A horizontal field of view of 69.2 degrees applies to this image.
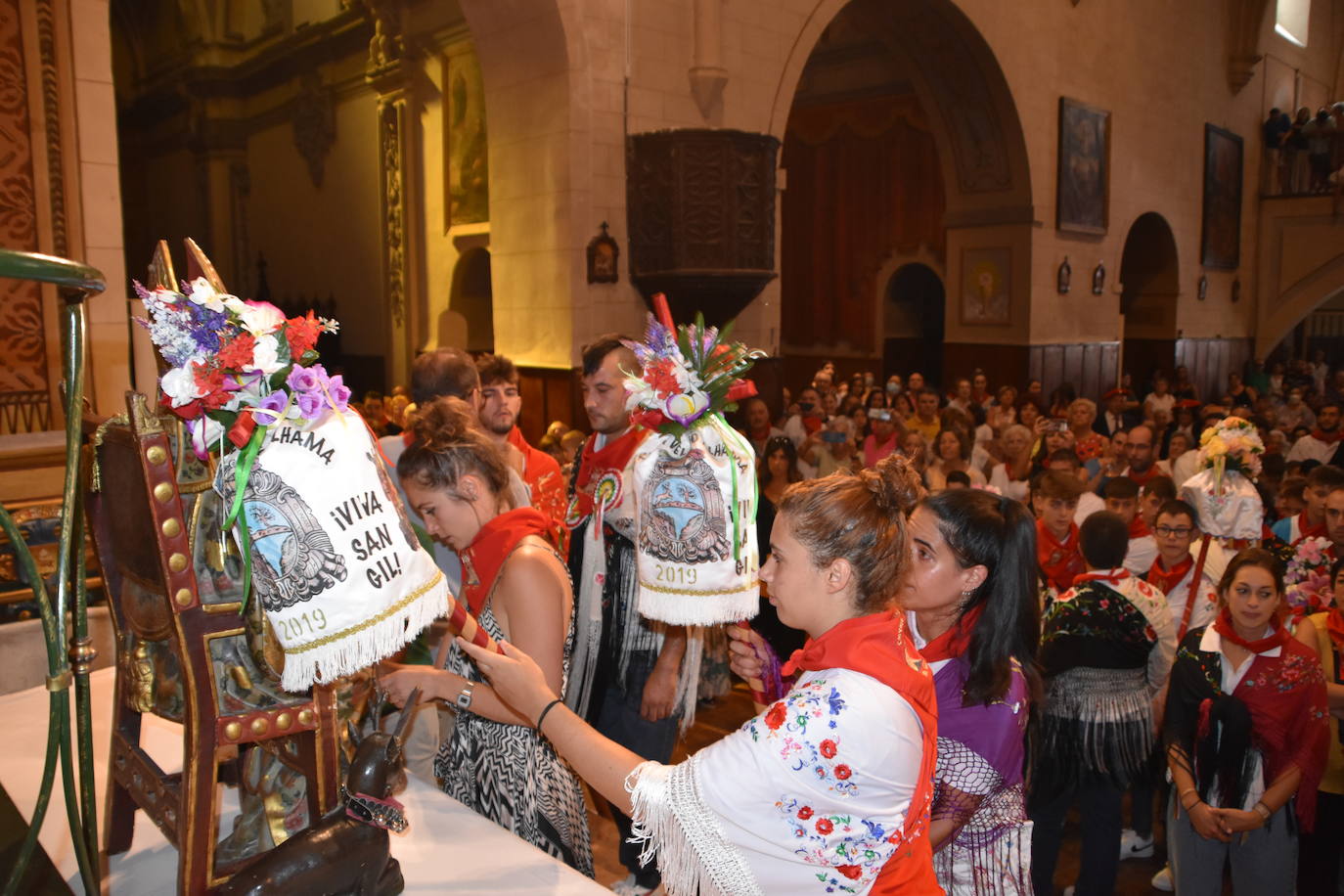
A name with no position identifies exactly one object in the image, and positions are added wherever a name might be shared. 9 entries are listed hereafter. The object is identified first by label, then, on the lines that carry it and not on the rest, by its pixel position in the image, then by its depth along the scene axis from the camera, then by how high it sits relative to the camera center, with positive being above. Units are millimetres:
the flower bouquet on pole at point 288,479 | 1544 -180
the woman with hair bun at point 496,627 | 2172 -594
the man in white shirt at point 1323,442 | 7316 -600
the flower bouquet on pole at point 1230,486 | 4023 -518
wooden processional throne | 1573 -475
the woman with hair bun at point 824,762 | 1462 -601
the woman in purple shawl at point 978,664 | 2008 -652
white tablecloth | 1797 -943
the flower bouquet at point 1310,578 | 3754 -865
